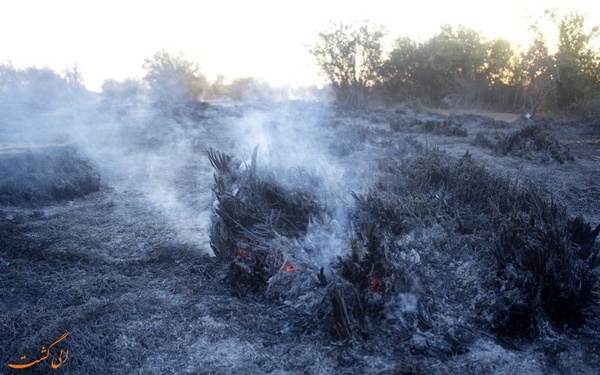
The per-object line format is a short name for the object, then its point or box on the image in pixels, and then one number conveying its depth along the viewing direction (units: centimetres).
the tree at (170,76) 2195
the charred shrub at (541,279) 284
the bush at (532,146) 777
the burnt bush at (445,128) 1100
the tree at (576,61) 1619
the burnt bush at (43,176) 627
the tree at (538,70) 1578
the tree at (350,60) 2133
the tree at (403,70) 2309
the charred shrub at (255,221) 362
